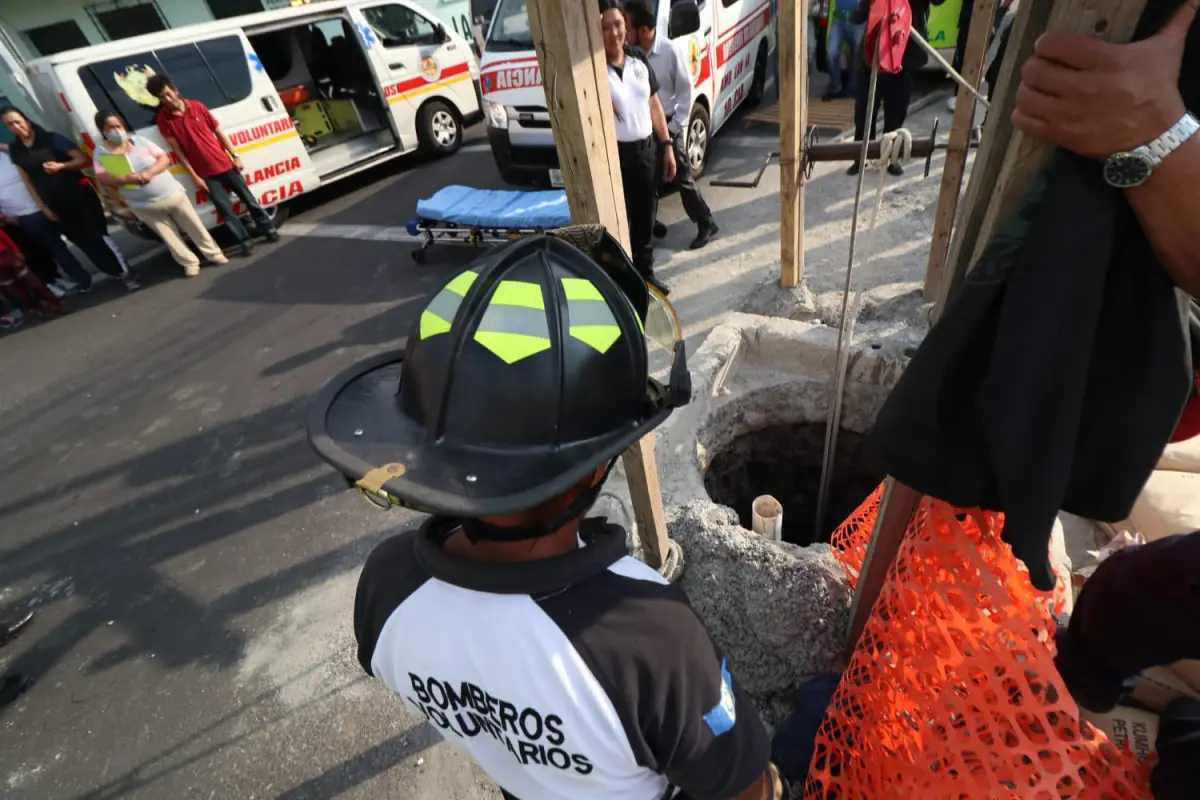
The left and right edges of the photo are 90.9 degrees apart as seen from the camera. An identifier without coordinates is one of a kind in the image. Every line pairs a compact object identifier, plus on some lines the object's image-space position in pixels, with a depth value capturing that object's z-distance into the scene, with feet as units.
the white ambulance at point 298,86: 19.62
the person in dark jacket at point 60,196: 19.54
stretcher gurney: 17.62
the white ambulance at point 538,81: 18.20
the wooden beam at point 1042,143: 2.36
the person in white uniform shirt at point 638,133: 12.94
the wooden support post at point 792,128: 10.03
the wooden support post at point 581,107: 4.01
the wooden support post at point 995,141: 2.81
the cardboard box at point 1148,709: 5.53
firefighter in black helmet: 3.06
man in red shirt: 19.62
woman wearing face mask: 19.03
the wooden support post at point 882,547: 4.84
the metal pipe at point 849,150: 8.81
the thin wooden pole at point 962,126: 10.18
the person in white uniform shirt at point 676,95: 14.97
